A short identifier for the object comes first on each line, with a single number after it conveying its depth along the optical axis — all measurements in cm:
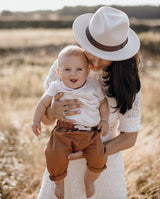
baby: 174
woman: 167
